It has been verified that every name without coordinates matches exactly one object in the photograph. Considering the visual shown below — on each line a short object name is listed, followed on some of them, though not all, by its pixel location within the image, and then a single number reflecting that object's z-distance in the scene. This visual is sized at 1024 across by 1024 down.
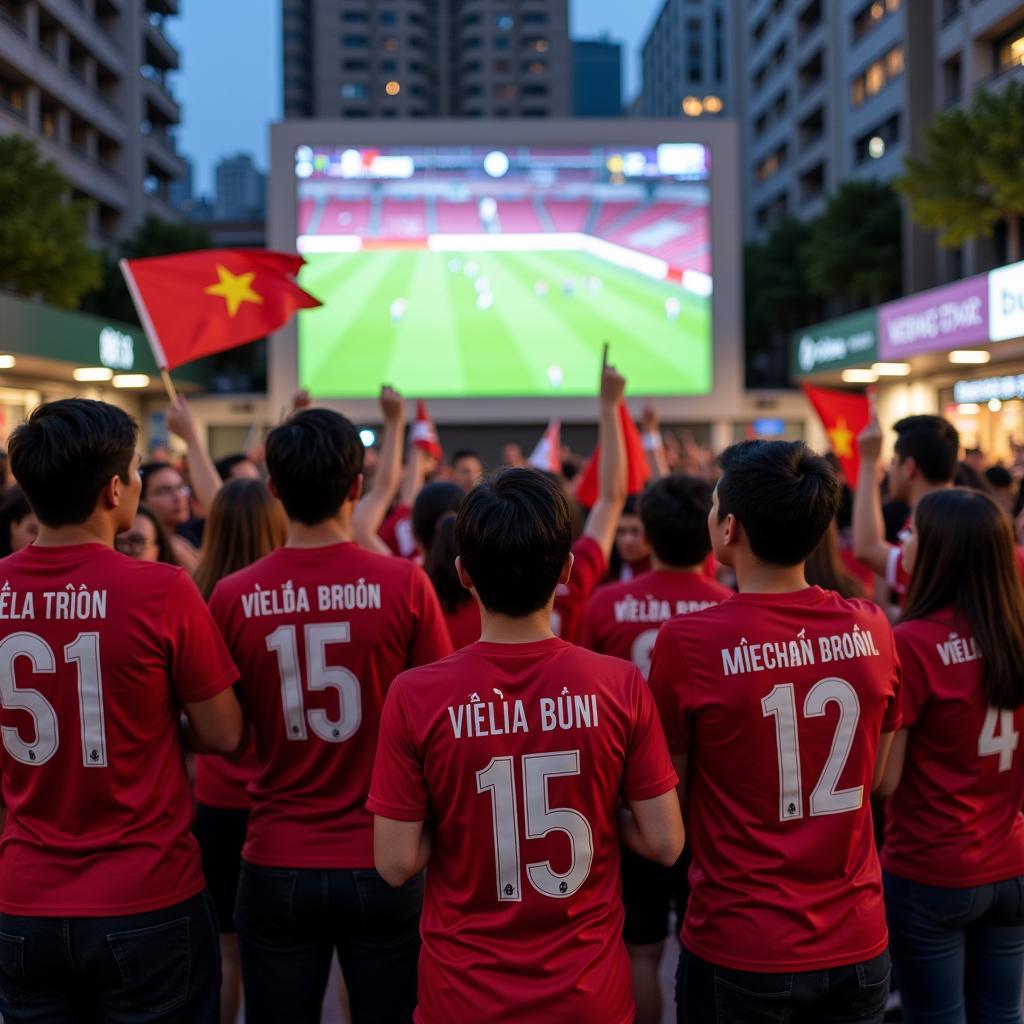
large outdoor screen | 21.38
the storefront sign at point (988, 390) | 19.06
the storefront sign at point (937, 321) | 16.73
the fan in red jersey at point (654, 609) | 3.27
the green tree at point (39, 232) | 22.34
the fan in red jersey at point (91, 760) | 2.16
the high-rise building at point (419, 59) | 92.19
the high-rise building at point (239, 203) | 169.50
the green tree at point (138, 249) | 35.06
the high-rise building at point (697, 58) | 74.12
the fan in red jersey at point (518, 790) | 1.87
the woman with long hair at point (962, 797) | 2.49
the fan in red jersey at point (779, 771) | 2.07
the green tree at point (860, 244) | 32.50
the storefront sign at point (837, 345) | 21.23
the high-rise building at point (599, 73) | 159.75
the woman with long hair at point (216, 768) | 3.16
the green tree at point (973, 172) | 20.95
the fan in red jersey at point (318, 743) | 2.40
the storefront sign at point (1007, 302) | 15.45
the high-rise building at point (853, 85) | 25.89
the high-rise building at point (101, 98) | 30.67
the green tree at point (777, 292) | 39.22
